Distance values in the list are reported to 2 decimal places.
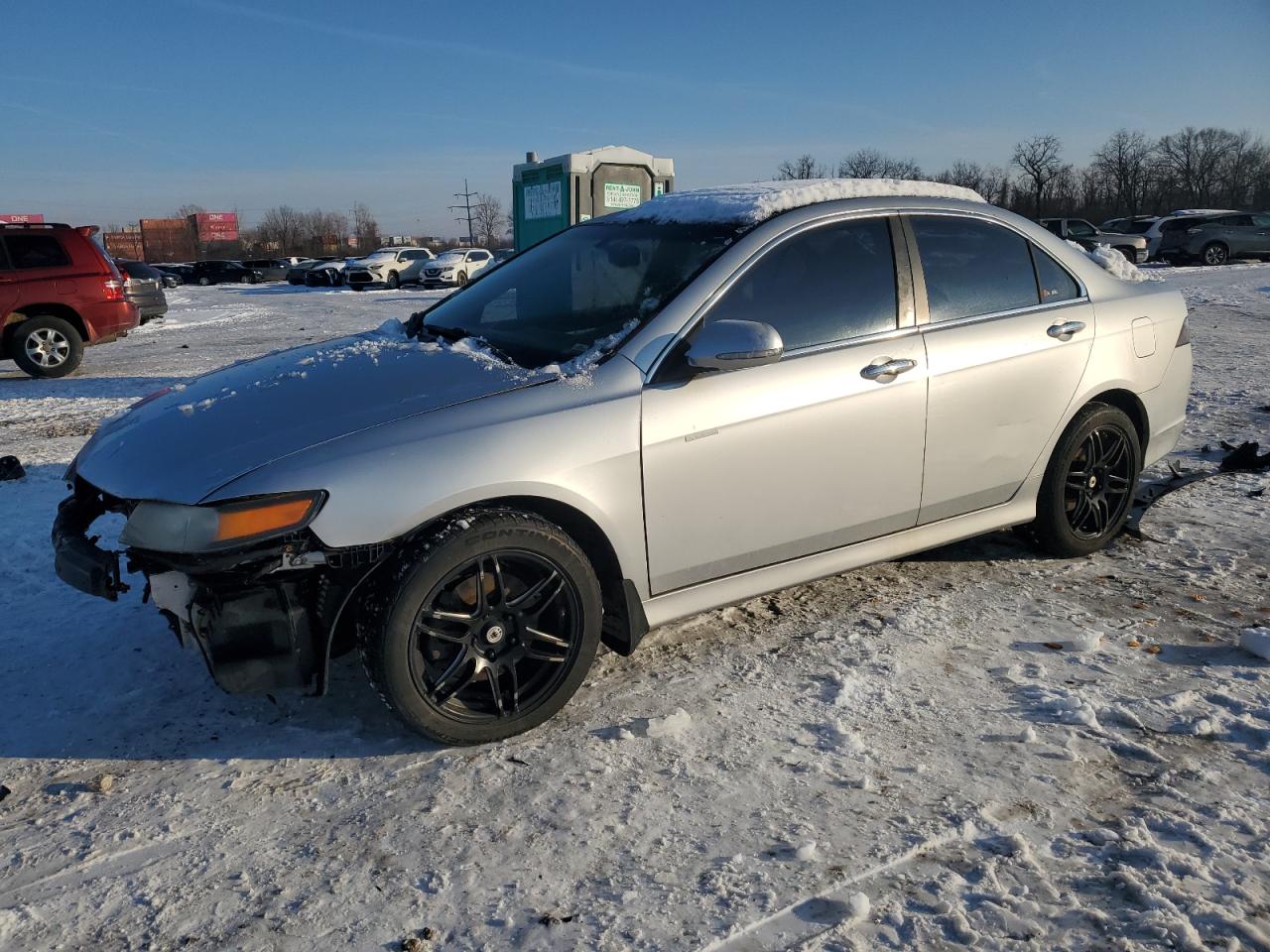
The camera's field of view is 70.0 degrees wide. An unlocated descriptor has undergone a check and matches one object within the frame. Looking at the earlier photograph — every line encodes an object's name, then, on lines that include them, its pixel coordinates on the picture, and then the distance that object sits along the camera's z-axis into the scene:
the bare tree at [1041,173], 68.12
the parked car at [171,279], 41.36
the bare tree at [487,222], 102.59
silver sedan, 2.61
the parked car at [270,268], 45.12
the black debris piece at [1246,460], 5.61
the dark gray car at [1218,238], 28.33
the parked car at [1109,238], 24.92
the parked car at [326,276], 36.03
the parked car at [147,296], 15.19
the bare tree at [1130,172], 71.69
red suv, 10.27
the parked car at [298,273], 40.53
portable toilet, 10.28
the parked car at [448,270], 32.22
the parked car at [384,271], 33.88
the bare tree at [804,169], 62.80
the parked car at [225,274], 44.19
